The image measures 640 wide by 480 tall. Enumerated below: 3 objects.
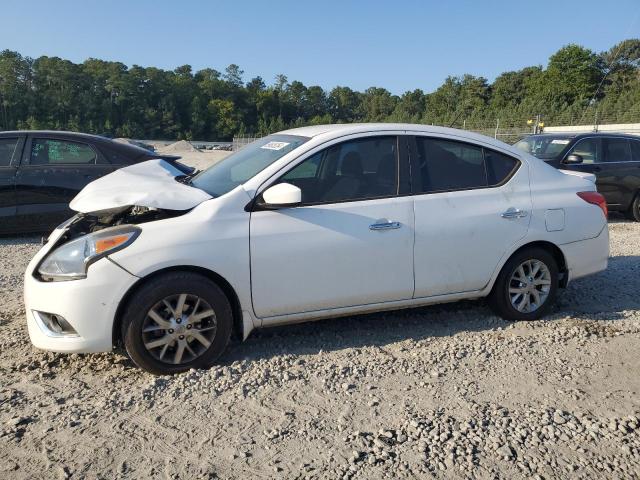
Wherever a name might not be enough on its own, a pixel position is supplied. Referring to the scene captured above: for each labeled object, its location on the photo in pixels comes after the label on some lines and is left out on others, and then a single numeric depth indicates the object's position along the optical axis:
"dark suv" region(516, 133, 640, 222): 10.52
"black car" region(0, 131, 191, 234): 8.14
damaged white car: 3.75
